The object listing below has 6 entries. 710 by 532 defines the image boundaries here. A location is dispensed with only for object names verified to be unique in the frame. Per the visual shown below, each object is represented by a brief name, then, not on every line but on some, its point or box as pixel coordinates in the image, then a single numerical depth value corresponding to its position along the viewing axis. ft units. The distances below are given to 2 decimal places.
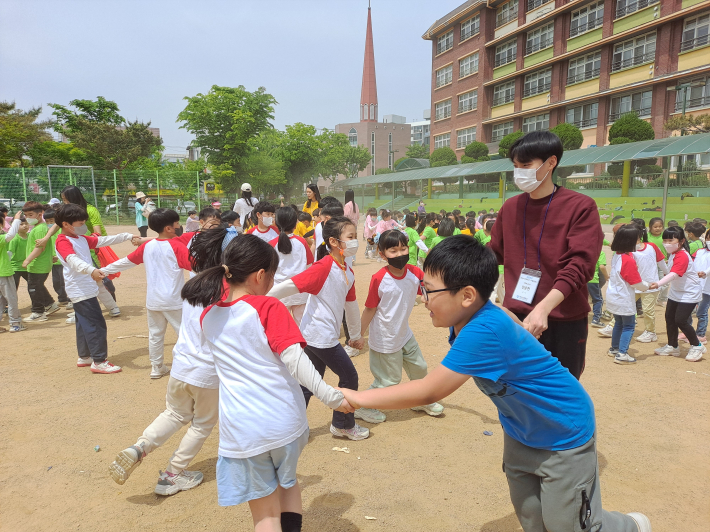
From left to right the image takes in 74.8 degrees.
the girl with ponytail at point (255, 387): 6.57
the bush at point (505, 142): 94.73
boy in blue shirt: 5.67
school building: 82.28
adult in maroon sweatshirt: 8.02
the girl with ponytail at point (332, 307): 11.37
